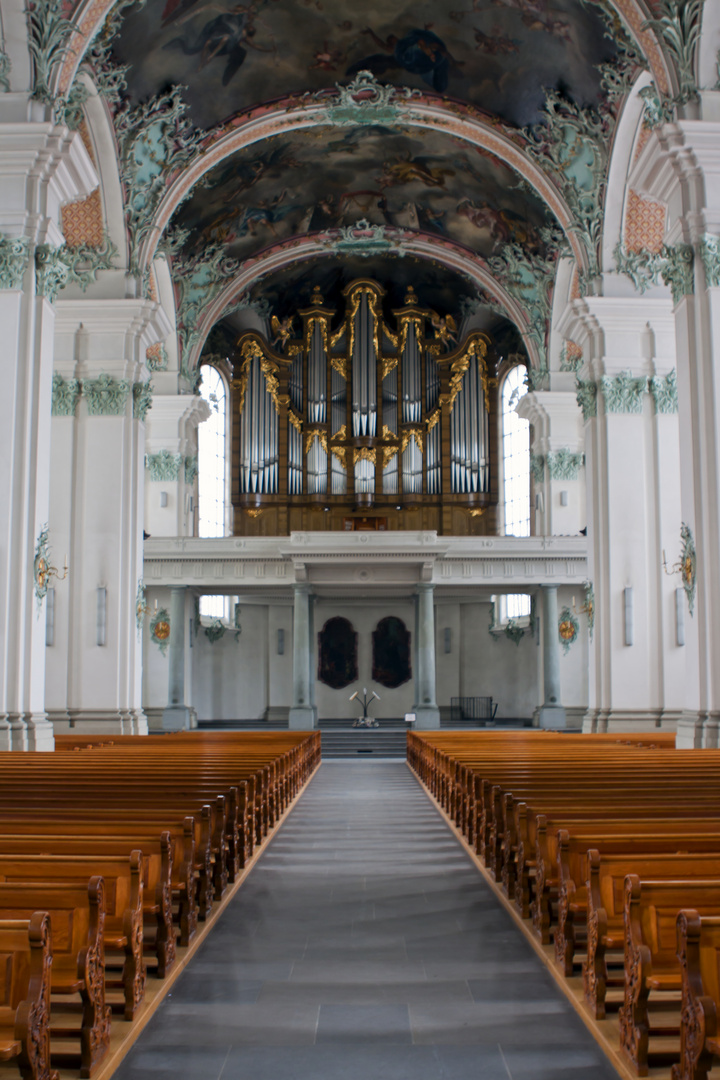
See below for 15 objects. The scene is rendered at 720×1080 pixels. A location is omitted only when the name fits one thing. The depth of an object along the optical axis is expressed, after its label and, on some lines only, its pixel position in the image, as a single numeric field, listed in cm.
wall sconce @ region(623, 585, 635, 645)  1620
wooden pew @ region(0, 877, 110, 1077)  346
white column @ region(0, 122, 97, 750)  1076
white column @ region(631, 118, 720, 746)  1101
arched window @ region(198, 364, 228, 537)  2780
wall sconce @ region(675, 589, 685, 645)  1625
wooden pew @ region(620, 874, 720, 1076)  346
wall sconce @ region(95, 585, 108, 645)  1593
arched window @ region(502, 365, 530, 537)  2780
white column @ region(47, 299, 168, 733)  1584
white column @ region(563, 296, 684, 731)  1619
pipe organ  2812
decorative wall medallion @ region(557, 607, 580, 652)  2342
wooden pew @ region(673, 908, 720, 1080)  297
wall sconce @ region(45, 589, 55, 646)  1588
